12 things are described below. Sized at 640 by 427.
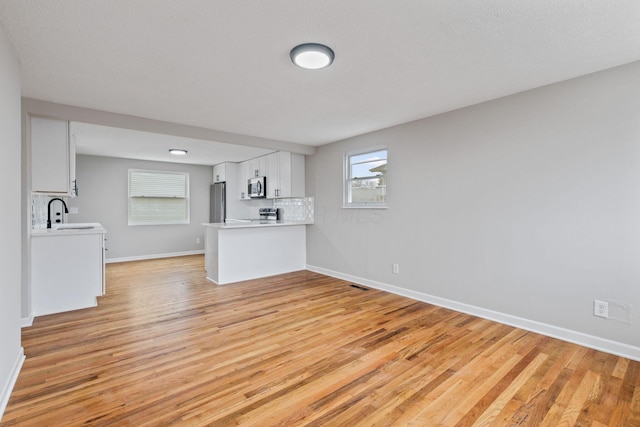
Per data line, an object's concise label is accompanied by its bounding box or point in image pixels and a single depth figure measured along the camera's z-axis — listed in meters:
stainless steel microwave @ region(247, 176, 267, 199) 6.13
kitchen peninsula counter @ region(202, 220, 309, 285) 4.68
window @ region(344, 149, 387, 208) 4.40
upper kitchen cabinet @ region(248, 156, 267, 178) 6.20
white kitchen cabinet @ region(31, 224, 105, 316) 3.34
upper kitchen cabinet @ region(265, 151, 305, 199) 5.50
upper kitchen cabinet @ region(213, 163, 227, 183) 7.13
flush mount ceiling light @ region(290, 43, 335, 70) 2.12
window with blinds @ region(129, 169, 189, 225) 6.84
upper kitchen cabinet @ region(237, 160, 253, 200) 6.76
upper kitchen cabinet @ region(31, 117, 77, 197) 3.27
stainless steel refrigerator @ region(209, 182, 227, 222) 7.16
